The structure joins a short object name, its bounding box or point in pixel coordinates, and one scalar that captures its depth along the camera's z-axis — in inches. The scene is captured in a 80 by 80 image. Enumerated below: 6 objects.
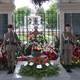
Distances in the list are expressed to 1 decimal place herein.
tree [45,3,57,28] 224.4
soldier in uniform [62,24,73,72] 163.1
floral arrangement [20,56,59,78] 114.5
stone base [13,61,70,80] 115.1
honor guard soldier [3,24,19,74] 157.8
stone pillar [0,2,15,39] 187.5
